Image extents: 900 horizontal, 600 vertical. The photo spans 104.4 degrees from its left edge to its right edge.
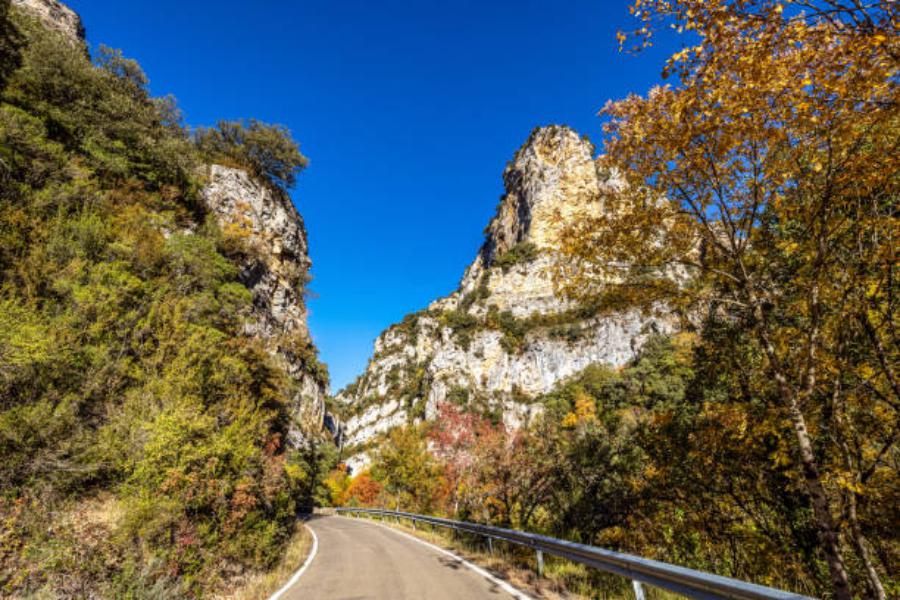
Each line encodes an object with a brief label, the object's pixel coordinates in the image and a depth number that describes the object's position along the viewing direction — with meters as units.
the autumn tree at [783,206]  3.49
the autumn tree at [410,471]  26.69
